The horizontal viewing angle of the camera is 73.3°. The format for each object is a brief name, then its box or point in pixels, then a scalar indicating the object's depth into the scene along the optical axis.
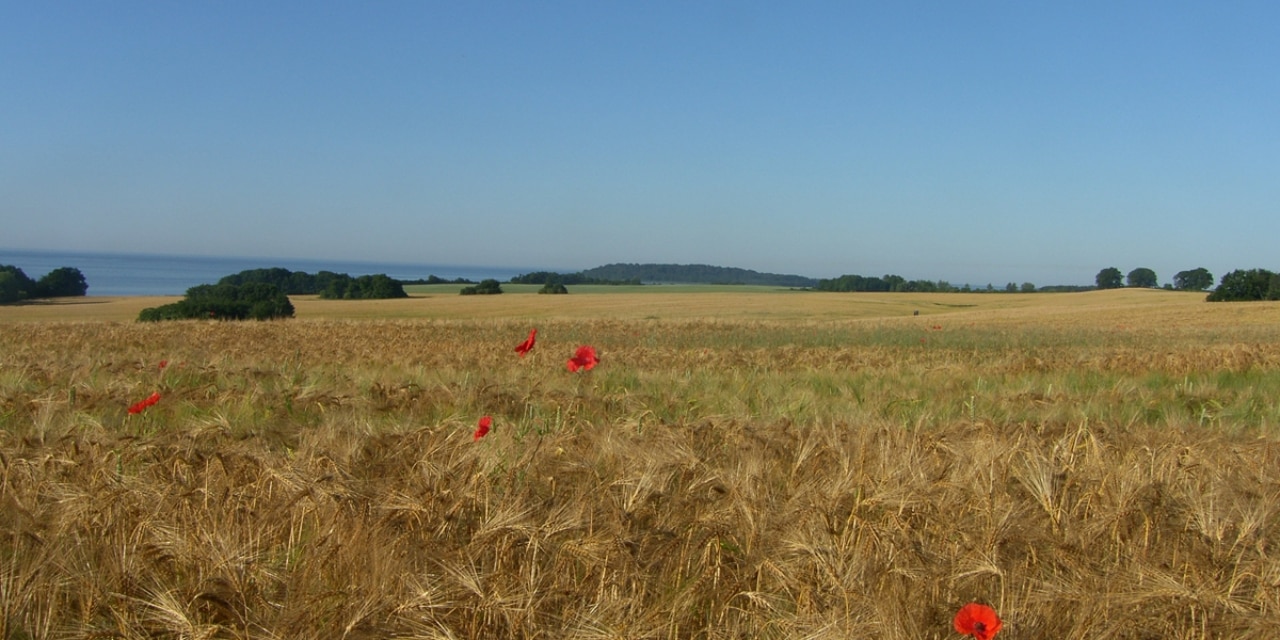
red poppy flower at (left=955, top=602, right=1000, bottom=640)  1.71
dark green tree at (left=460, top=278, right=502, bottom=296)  68.76
